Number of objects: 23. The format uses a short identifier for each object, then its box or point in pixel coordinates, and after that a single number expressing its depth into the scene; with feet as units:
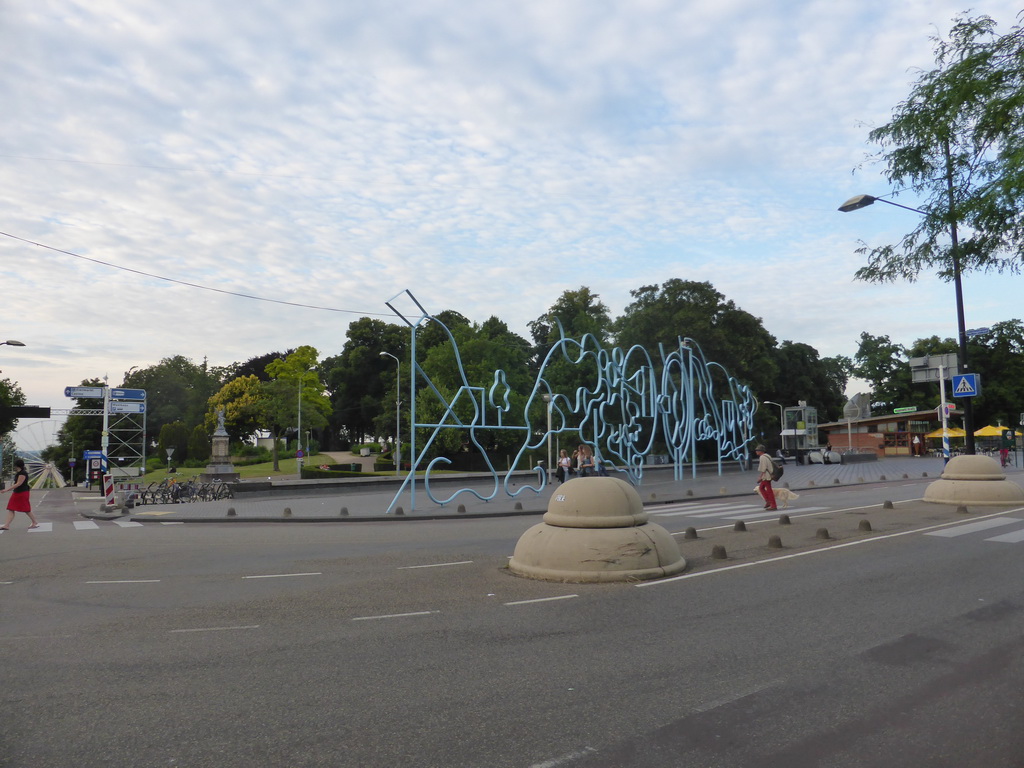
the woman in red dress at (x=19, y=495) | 53.52
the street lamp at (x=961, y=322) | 53.98
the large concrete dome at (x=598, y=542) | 27.76
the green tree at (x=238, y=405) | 244.42
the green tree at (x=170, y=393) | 273.54
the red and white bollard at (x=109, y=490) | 76.00
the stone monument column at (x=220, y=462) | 135.28
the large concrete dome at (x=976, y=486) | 53.62
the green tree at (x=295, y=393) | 204.95
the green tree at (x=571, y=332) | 146.51
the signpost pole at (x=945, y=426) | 78.54
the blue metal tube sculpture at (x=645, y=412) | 86.48
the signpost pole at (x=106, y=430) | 103.52
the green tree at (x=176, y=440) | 243.40
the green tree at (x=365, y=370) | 238.07
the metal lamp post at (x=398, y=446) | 152.56
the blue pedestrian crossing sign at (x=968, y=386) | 55.97
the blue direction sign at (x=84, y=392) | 129.38
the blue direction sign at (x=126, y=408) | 138.31
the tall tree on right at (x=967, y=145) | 28.14
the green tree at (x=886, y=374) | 252.01
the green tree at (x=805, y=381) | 249.55
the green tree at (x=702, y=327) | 156.56
